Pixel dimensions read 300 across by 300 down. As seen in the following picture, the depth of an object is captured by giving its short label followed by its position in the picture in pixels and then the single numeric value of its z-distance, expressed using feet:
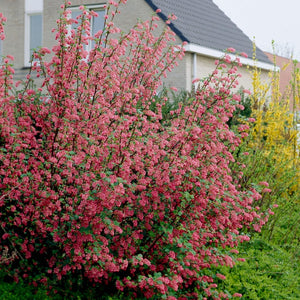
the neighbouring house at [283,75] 95.14
